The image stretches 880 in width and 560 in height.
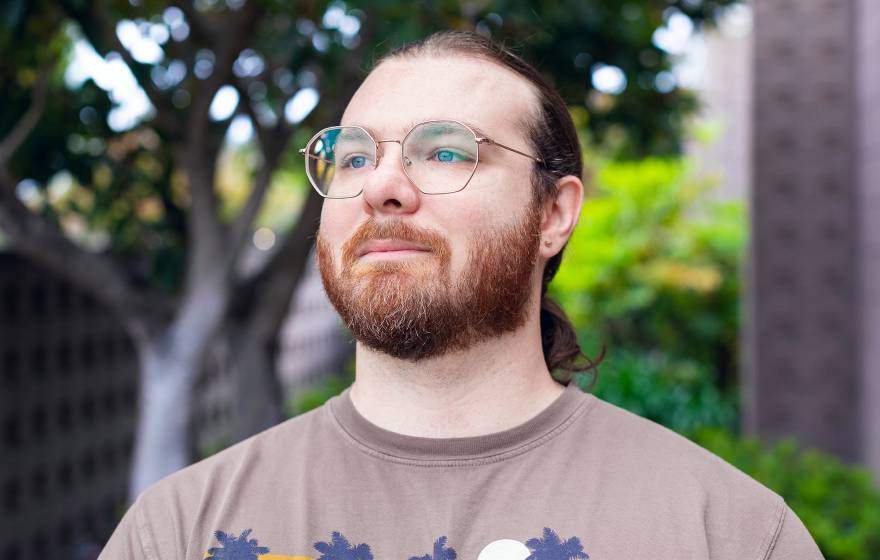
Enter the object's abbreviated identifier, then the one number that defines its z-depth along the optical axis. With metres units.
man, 1.53
